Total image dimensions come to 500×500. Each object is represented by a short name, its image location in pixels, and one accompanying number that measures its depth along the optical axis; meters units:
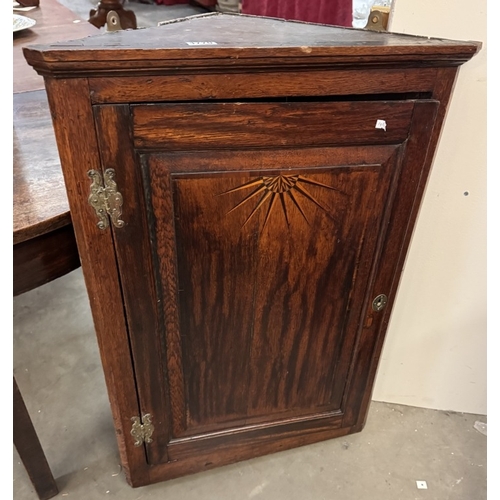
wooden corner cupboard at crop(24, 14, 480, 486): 0.67
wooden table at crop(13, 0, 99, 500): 0.81
